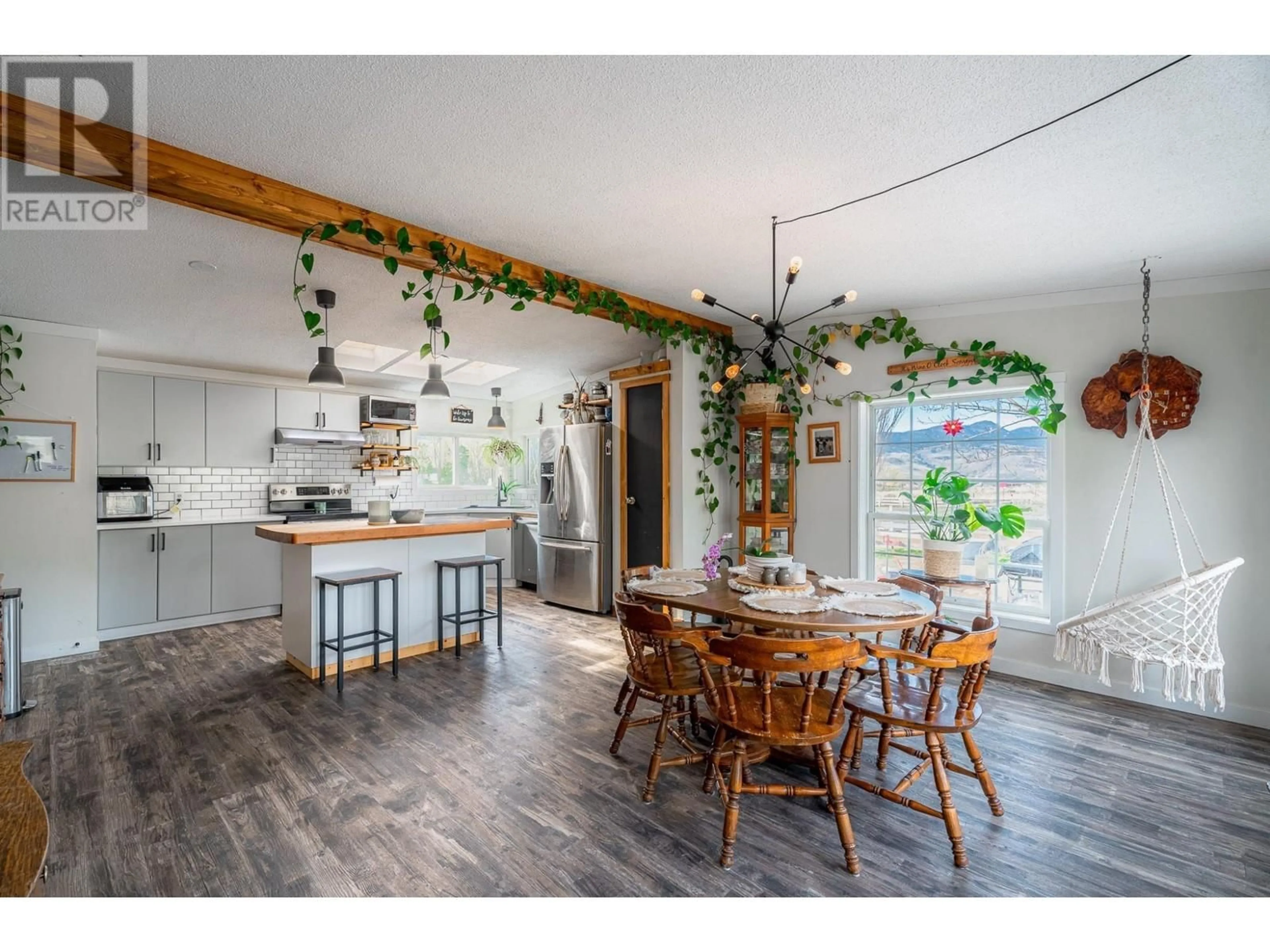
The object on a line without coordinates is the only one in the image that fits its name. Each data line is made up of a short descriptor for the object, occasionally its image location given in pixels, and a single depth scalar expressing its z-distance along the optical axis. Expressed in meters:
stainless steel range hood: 5.64
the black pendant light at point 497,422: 6.50
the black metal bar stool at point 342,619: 3.53
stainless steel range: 5.78
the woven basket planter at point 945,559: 3.71
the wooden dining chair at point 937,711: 1.98
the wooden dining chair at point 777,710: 1.95
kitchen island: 3.74
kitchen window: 7.25
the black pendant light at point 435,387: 4.47
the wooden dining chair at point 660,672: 2.33
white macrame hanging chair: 2.66
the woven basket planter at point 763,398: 4.56
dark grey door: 5.04
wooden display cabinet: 4.72
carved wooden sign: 4.02
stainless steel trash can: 3.06
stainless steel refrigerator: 5.48
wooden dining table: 2.18
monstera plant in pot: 3.73
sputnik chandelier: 2.39
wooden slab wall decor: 3.33
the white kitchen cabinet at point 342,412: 6.04
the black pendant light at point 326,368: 3.64
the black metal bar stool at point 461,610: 4.25
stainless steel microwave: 6.20
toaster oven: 4.70
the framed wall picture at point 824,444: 4.61
